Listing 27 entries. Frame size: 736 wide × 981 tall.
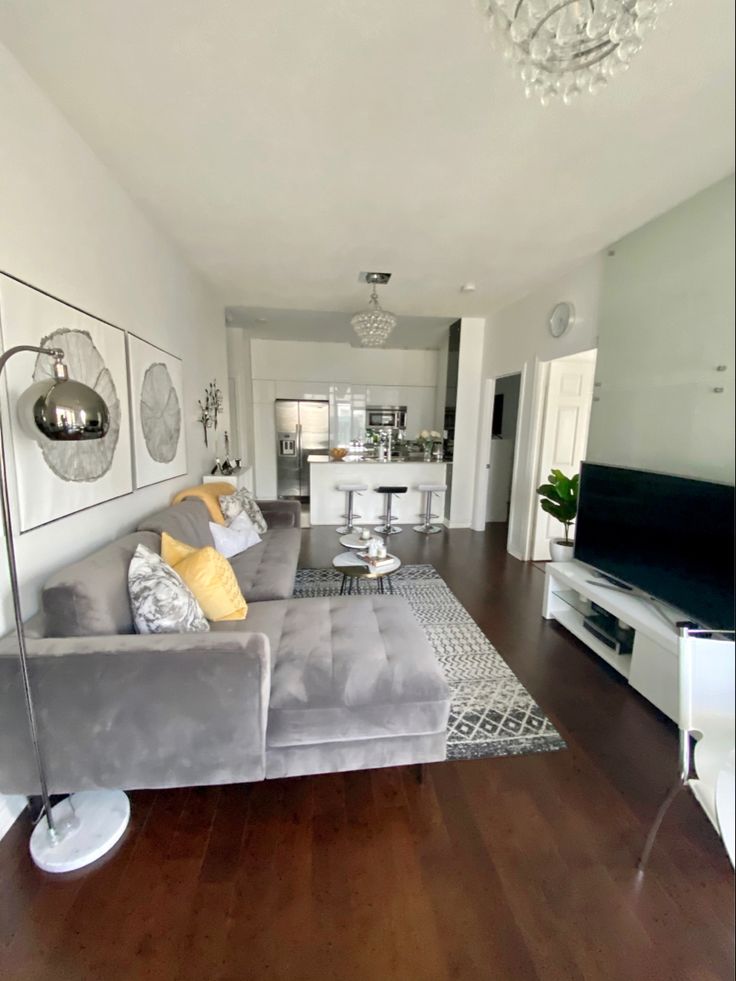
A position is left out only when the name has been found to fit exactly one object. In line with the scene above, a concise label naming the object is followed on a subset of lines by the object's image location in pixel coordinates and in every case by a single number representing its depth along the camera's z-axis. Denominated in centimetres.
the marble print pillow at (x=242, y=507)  313
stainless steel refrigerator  671
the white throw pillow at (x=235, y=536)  277
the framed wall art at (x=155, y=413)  242
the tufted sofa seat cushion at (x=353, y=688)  139
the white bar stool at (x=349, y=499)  493
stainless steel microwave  694
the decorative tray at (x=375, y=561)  264
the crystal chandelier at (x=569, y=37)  89
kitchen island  520
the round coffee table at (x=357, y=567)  256
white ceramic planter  295
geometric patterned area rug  175
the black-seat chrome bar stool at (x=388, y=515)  482
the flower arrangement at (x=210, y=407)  376
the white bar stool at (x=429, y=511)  502
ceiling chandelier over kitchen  372
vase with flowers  560
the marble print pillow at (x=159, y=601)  150
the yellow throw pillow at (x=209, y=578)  182
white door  376
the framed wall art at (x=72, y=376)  149
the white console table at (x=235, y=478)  366
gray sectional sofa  125
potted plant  300
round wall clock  320
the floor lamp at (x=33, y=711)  120
